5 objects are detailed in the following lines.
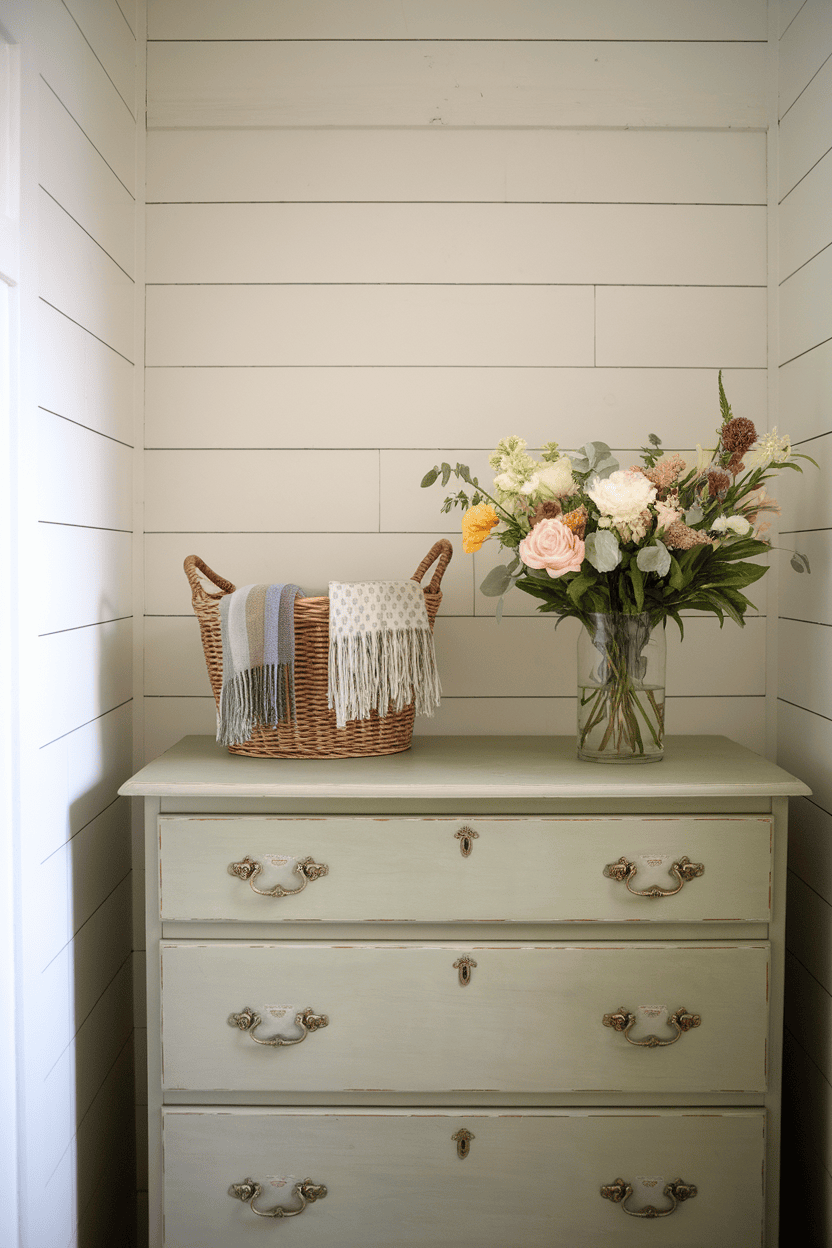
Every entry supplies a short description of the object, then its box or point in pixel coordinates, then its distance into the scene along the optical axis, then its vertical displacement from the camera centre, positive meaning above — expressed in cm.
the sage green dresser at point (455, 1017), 131 -67
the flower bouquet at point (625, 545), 128 +6
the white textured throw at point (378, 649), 138 -12
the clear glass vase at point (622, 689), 142 -18
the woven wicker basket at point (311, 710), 141 -22
